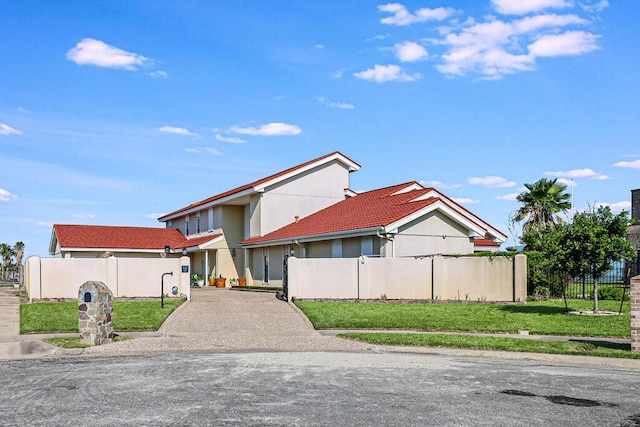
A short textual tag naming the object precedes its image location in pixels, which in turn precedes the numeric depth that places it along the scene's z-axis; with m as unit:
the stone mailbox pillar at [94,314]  16.70
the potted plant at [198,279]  43.31
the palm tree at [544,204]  42.44
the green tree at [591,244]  21.27
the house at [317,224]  30.67
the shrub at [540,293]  28.70
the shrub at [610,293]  29.28
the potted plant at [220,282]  41.50
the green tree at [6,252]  82.19
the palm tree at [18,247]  75.29
